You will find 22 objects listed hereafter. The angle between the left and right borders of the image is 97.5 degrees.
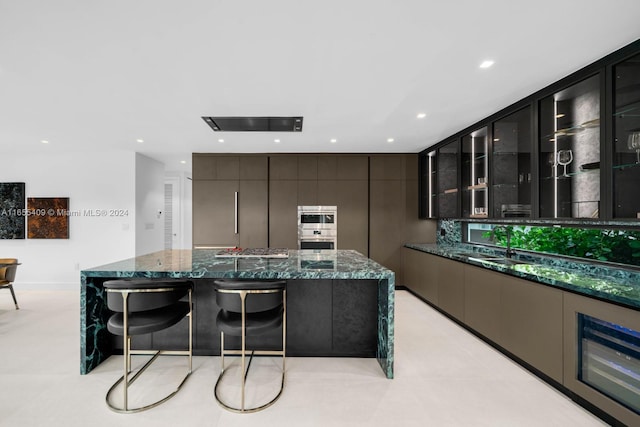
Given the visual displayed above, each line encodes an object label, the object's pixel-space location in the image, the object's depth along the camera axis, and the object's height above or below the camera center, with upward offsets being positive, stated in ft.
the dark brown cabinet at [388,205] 17.17 +0.53
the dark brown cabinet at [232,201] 17.04 +0.80
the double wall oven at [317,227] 17.04 -0.80
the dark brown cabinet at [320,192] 17.03 +1.33
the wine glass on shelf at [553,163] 8.32 +1.49
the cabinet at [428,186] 15.80 +1.61
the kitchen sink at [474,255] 11.35 -1.74
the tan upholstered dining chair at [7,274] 12.88 -2.74
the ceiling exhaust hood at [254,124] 11.23 +3.79
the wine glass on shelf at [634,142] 6.25 +1.60
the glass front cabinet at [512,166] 9.29 +1.68
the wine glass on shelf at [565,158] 7.95 +1.57
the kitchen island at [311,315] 8.45 -3.14
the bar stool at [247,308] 6.42 -2.21
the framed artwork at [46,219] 16.83 -0.25
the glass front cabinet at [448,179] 13.66 +1.75
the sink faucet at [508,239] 11.07 -1.02
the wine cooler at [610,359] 5.70 -3.17
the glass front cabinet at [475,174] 11.50 +1.70
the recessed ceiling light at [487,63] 7.11 +3.86
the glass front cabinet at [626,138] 6.32 +1.72
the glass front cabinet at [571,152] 7.26 +1.73
